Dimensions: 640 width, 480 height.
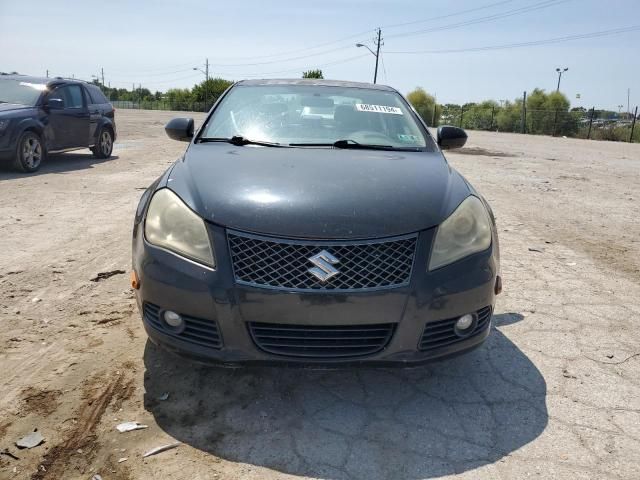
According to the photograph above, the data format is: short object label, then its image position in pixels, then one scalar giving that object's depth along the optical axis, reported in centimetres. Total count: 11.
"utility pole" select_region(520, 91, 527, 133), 3988
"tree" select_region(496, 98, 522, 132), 4216
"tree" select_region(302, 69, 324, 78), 6269
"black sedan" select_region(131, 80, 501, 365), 236
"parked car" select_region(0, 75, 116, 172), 935
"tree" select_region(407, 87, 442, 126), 5197
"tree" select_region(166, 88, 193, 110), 7394
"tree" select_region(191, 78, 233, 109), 7462
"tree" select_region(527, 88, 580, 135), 3678
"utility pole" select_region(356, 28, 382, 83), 5841
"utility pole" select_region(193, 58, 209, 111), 7469
